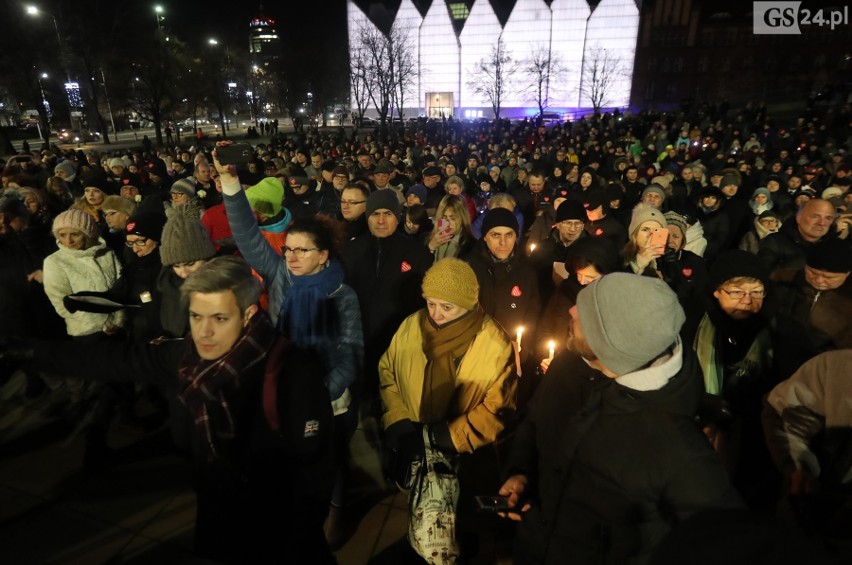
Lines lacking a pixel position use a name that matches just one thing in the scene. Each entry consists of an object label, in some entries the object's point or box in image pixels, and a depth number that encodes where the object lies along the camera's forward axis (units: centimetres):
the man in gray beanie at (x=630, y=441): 147
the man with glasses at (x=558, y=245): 438
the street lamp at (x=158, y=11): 4033
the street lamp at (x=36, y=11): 2851
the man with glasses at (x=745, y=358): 265
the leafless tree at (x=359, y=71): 5400
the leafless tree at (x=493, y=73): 5722
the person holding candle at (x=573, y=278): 329
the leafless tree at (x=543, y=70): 5603
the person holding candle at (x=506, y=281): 385
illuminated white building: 5450
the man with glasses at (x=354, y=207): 470
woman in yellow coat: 249
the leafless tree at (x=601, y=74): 5428
